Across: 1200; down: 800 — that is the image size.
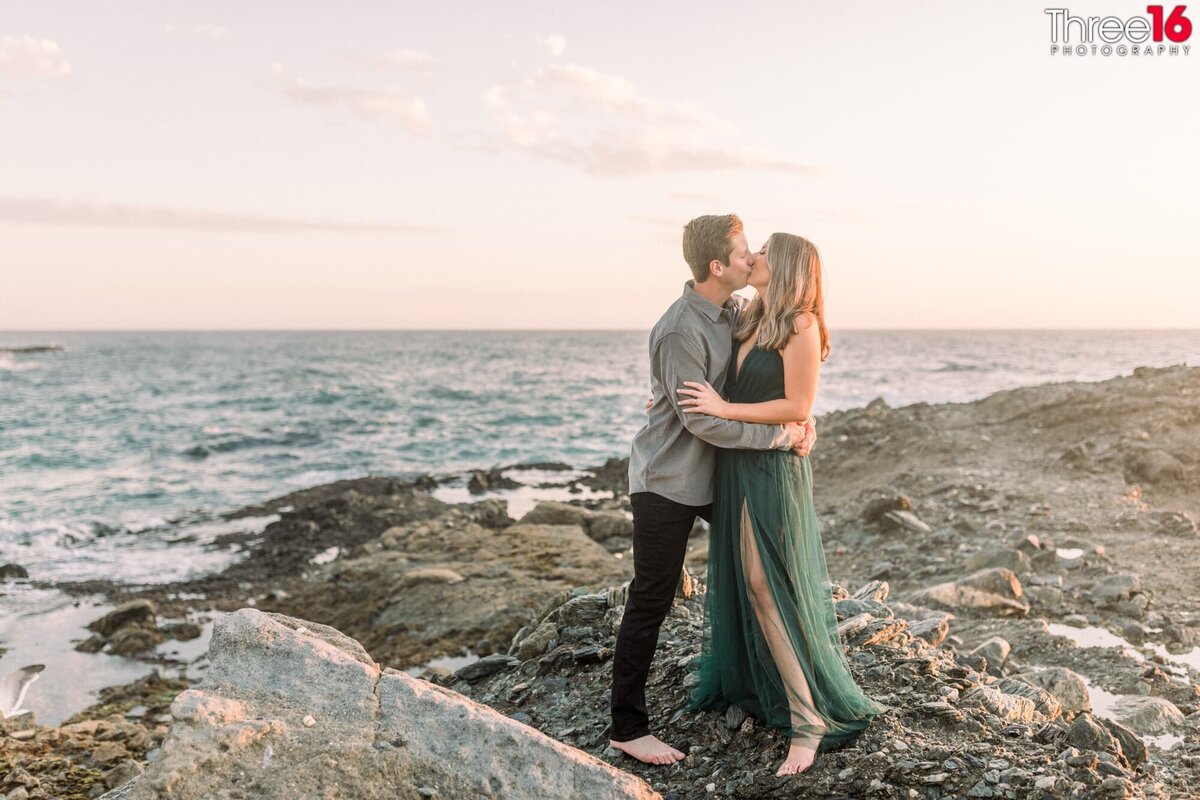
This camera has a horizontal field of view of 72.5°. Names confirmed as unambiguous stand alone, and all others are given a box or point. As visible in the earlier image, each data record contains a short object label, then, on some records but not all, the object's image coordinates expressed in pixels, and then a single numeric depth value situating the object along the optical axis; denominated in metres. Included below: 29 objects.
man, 4.09
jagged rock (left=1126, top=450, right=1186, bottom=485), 12.58
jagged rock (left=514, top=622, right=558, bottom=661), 6.24
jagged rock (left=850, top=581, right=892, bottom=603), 6.74
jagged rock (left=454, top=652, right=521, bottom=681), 6.40
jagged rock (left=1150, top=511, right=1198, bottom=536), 10.12
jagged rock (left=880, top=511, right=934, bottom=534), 11.09
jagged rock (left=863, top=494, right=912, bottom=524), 11.64
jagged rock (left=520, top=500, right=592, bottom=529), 14.62
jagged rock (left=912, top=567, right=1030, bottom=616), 8.00
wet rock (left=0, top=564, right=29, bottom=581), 13.62
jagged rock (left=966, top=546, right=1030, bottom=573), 9.13
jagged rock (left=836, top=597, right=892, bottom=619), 5.87
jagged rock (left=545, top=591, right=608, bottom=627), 6.37
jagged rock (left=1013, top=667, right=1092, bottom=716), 5.69
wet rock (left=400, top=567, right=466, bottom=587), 10.87
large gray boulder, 3.01
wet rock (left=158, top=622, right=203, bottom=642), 10.58
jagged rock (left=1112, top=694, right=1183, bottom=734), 5.39
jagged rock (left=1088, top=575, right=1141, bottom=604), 8.04
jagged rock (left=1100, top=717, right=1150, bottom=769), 4.58
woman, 4.04
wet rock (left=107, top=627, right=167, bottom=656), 10.08
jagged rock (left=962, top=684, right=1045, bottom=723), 4.55
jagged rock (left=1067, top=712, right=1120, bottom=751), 4.19
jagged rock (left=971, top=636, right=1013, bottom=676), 6.33
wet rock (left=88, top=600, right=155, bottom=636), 10.75
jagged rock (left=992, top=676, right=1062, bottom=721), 5.00
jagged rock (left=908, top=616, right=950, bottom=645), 6.29
